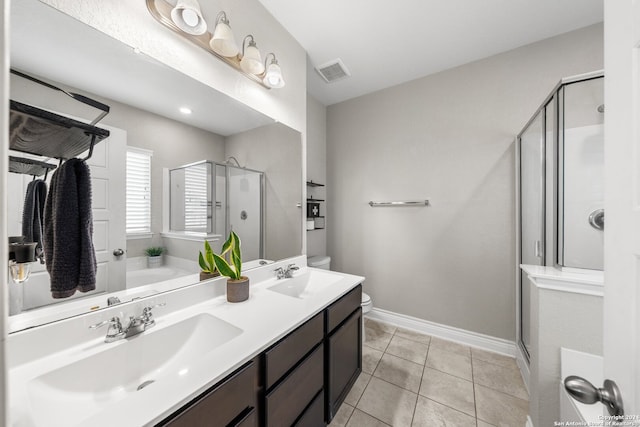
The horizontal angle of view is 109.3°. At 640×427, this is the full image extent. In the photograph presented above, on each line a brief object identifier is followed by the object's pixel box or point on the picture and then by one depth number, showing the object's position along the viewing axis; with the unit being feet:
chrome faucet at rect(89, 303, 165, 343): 2.69
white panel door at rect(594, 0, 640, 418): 1.31
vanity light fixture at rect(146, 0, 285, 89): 3.34
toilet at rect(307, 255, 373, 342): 6.89
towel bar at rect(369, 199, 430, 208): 7.47
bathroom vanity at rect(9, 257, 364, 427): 1.94
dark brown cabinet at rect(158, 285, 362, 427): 2.20
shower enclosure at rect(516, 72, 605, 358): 4.26
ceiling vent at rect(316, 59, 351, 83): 6.95
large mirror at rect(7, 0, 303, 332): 2.41
